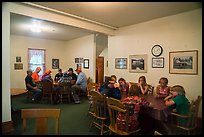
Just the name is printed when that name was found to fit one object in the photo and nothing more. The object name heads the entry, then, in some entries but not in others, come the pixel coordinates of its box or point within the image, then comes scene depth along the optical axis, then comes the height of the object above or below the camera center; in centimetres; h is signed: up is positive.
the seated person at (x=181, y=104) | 221 -60
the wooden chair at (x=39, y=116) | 161 -58
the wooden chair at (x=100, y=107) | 255 -76
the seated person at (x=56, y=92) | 488 -89
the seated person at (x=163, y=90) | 292 -49
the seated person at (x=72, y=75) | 581 -34
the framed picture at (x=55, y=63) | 749 +20
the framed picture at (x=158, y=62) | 392 +15
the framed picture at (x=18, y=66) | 634 +5
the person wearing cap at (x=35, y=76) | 601 -39
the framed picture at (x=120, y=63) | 491 +15
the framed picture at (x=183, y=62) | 330 +13
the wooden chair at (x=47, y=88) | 466 -72
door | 744 -11
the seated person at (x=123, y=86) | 357 -50
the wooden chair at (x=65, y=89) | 476 -78
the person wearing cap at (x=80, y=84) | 506 -66
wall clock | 395 +49
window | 680 +42
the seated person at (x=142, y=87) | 329 -48
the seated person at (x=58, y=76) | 591 -39
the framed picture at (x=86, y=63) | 640 +19
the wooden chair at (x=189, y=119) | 209 -83
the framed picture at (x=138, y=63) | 434 +13
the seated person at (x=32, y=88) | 478 -73
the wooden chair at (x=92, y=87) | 377 -55
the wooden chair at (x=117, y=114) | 204 -75
